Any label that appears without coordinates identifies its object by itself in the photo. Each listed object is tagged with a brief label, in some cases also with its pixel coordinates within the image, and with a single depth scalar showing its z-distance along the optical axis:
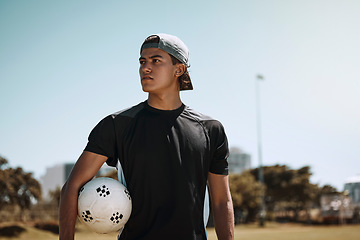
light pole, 52.85
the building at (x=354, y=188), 57.38
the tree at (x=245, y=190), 54.11
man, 3.03
